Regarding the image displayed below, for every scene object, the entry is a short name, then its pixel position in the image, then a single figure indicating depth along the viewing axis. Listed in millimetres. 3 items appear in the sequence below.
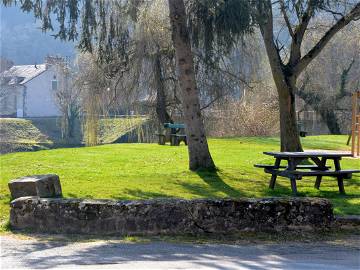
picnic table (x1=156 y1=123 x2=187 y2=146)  28531
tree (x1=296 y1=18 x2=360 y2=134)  42656
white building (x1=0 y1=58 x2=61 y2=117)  72438
